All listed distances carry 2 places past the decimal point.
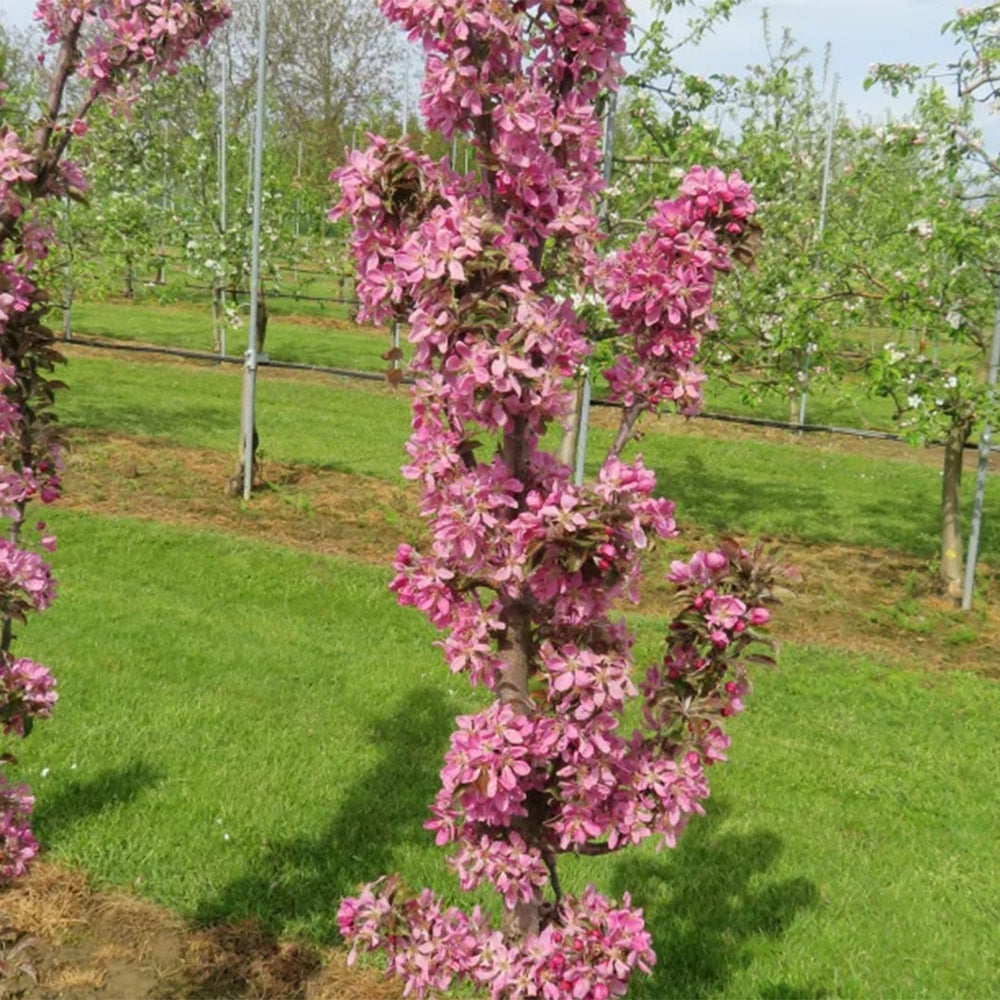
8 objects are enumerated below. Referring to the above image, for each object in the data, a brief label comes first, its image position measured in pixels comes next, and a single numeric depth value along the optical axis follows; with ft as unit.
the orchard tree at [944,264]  25.96
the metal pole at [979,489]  27.14
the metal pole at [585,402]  24.91
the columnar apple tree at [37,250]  9.86
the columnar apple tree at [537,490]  7.18
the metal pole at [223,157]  44.69
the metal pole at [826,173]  46.14
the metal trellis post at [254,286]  31.04
